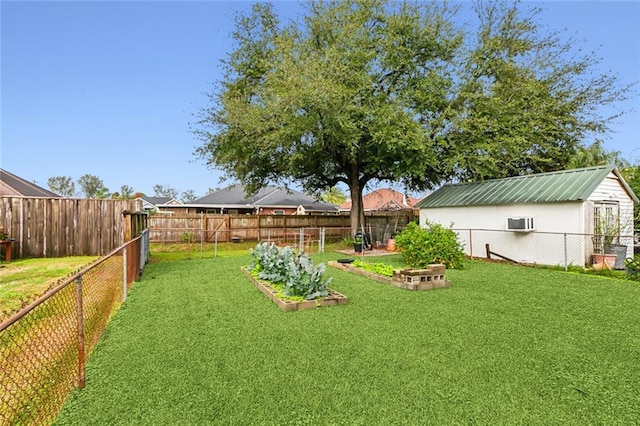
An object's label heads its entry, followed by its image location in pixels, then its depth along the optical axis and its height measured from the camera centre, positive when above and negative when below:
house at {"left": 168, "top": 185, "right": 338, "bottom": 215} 25.64 +1.17
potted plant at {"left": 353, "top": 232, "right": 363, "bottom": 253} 12.94 -0.98
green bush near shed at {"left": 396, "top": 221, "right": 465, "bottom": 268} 8.80 -0.85
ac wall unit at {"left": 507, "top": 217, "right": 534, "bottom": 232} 9.83 -0.23
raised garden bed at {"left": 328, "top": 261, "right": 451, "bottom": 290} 6.21 -1.20
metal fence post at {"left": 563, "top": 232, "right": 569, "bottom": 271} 8.39 -1.05
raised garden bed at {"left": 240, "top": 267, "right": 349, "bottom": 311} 4.89 -1.29
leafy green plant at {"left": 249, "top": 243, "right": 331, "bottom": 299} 5.29 -0.98
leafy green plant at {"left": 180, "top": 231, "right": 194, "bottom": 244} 15.59 -0.85
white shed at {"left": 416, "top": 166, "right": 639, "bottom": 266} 9.09 +0.04
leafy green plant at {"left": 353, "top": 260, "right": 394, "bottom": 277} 7.21 -1.19
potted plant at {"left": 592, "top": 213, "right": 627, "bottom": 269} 8.85 -0.83
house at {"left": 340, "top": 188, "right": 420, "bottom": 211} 41.86 +2.52
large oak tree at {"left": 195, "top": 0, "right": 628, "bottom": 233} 12.40 +5.13
